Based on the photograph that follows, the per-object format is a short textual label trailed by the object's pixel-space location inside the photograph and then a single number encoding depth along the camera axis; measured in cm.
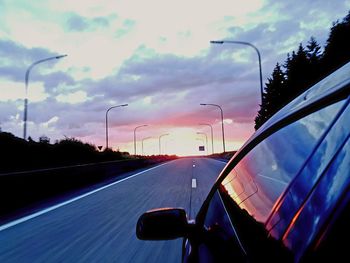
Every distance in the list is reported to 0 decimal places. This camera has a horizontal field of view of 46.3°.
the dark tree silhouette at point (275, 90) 7631
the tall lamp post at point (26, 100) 2558
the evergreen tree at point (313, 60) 6307
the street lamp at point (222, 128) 6266
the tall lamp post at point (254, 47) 2973
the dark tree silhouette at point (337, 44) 4438
